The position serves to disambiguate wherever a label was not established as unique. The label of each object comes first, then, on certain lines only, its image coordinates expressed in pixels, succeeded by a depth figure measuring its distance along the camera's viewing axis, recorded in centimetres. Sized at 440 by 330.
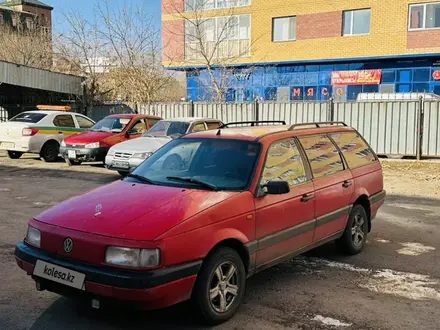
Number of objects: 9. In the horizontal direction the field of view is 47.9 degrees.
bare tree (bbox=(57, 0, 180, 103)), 2950
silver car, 1129
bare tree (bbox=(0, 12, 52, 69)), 3531
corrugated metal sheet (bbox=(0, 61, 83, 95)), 2014
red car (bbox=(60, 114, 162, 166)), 1362
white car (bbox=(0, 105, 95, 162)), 1530
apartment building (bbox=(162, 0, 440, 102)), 2881
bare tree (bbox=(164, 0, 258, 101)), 3309
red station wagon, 355
